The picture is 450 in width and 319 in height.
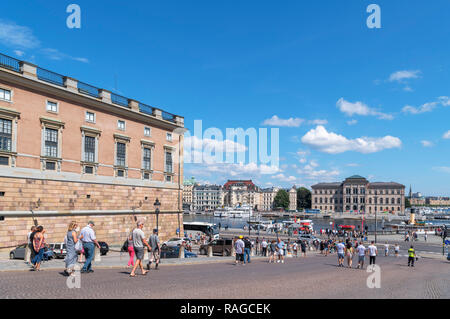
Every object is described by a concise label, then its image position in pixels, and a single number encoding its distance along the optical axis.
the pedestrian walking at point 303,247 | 38.59
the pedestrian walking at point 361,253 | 22.26
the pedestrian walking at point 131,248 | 13.66
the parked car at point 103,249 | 28.94
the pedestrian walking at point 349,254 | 23.58
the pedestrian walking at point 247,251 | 23.36
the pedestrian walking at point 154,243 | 15.74
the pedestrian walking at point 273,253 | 26.86
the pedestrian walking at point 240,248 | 22.00
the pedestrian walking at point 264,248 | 34.91
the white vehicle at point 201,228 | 67.62
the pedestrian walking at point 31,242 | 13.62
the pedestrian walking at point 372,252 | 22.45
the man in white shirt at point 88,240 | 13.33
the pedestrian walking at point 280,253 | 26.58
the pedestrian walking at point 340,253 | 24.11
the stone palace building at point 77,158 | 27.72
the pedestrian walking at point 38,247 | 13.48
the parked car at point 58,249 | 24.62
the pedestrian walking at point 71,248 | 12.56
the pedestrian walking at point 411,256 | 26.65
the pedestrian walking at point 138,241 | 12.80
